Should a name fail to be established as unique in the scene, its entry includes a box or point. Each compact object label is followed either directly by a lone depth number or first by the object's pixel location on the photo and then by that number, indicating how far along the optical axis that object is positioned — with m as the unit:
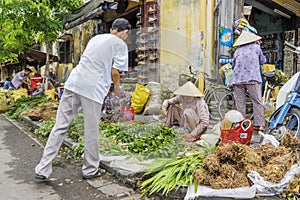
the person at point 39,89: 11.30
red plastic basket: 3.65
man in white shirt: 3.53
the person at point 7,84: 16.52
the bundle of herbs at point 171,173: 2.99
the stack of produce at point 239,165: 2.80
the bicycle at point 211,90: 6.80
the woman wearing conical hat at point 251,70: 5.03
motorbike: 4.19
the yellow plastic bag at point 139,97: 7.52
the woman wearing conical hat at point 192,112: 4.73
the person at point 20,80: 12.94
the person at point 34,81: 12.76
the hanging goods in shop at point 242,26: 6.68
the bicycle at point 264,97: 6.52
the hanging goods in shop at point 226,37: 6.94
